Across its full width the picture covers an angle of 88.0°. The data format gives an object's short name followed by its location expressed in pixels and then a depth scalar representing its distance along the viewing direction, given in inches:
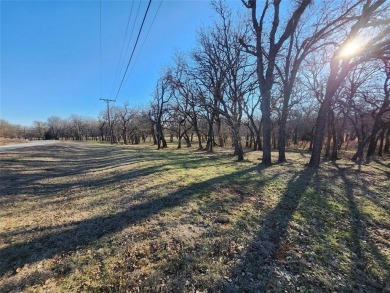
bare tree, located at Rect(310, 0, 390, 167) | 305.2
